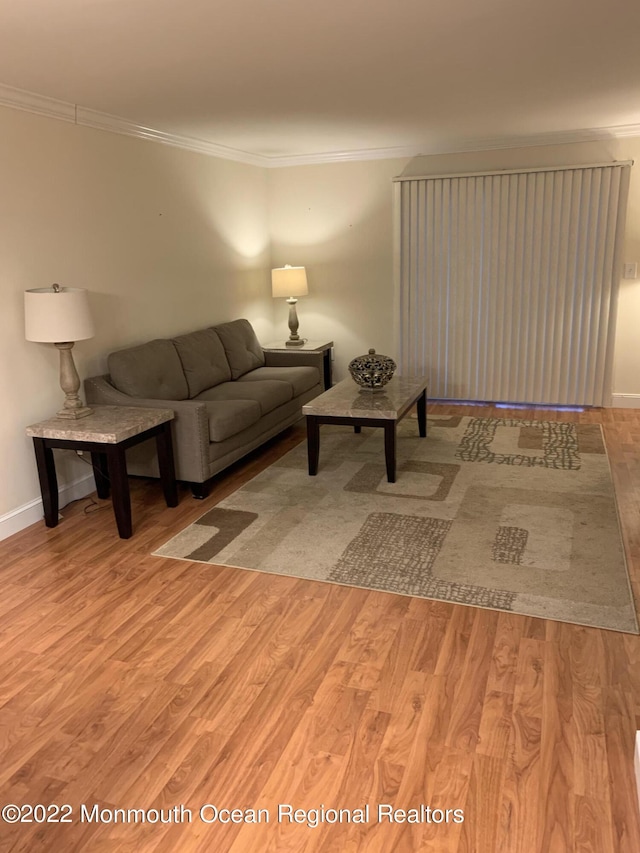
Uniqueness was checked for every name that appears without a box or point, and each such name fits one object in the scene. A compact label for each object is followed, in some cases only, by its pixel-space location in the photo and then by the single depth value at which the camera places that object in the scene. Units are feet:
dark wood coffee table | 13.37
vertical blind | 18.33
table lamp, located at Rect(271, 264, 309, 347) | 20.24
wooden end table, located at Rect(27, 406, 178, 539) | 11.15
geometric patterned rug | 9.66
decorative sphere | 14.53
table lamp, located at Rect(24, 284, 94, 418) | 11.14
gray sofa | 13.07
